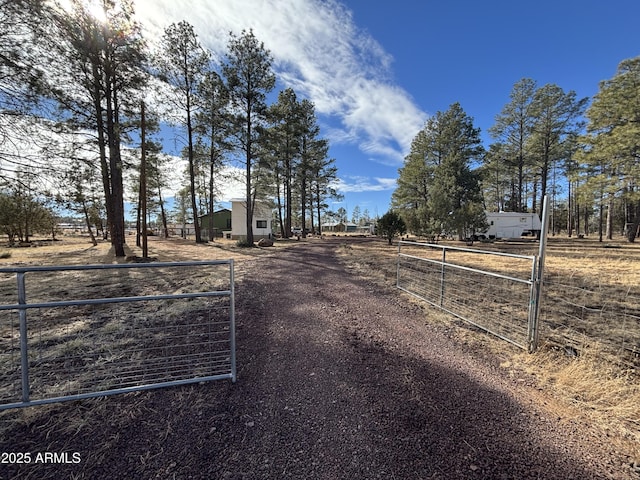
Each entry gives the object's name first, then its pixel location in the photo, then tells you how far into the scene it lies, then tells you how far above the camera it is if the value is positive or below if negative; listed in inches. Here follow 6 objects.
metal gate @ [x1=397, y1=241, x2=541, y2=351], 127.5 -62.3
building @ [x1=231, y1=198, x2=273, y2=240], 1128.8 +27.5
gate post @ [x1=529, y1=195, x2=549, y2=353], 117.6 -28.6
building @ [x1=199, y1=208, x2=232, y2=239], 1423.5 +22.6
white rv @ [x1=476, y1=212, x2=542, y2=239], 1086.4 +21.1
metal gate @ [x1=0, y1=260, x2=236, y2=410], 88.3 -59.8
